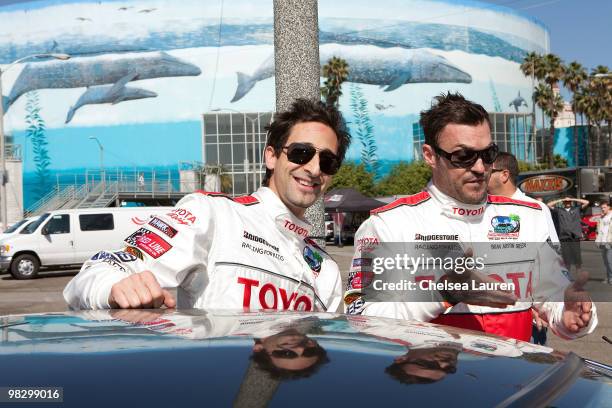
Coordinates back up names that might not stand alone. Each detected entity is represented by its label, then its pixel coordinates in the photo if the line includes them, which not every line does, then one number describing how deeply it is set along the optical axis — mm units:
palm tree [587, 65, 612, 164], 57081
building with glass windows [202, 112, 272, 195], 68438
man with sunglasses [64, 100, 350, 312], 2385
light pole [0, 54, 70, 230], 27127
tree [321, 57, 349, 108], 54969
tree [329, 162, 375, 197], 58844
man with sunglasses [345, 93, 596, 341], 2746
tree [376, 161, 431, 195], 62688
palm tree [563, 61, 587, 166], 56962
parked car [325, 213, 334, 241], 38312
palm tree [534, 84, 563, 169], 61500
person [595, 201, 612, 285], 13609
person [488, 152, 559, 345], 4652
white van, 20609
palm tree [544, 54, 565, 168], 59156
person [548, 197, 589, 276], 7895
